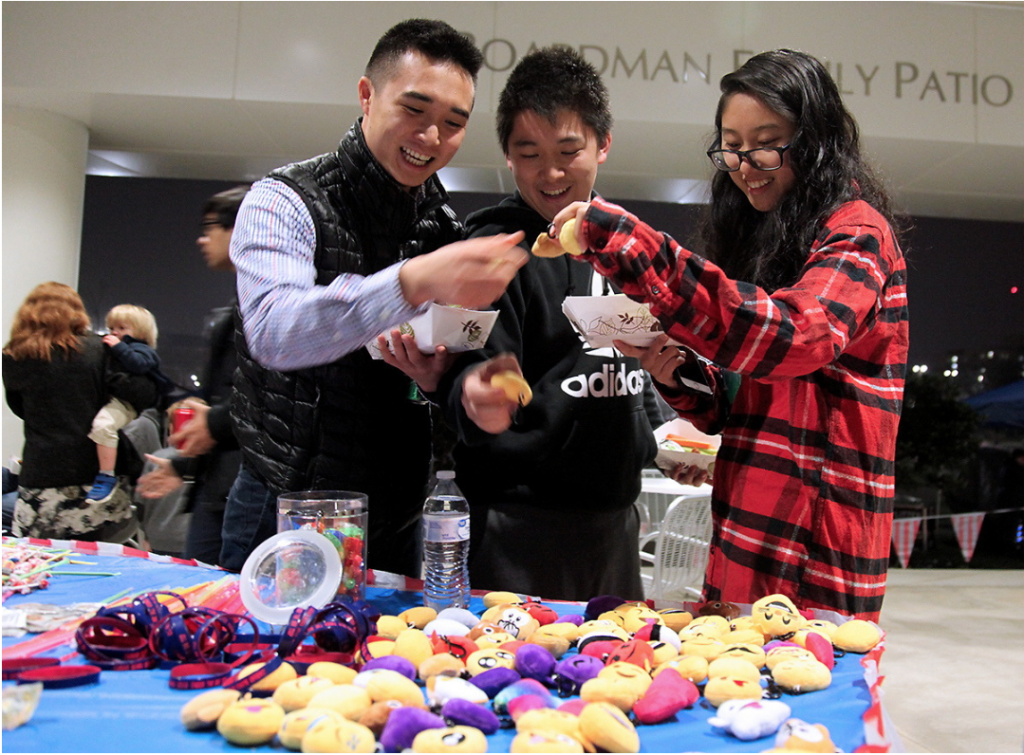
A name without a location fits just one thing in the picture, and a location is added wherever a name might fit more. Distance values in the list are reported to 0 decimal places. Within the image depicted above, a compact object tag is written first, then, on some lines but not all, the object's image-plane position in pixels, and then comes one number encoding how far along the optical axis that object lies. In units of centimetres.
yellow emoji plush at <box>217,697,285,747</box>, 75
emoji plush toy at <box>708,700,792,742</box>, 78
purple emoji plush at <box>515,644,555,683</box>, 91
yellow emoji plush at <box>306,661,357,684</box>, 84
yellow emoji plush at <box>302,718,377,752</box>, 71
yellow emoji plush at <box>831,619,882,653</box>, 101
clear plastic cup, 119
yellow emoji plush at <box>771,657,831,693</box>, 89
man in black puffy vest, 134
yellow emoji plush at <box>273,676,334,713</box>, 79
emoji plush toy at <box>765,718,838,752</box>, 71
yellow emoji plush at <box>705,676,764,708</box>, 85
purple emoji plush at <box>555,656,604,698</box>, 89
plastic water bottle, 124
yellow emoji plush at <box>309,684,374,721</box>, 77
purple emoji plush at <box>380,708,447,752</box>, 73
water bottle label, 123
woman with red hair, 316
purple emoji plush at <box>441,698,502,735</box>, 78
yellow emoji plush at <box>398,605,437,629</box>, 109
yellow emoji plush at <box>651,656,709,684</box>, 92
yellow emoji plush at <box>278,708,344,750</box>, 74
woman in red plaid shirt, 102
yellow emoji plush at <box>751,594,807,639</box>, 104
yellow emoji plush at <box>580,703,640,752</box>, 74
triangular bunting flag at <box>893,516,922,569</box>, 595
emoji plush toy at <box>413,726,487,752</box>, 71
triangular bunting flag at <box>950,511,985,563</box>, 620
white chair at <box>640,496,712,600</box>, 335
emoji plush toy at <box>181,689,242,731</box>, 77
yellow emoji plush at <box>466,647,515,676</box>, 90
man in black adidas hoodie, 154
